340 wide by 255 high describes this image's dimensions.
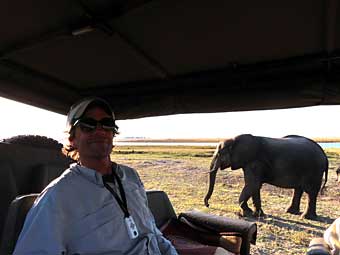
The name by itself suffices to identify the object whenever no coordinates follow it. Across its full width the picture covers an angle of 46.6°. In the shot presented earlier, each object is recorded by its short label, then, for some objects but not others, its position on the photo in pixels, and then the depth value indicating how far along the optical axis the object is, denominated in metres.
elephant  5.95
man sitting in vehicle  1.13
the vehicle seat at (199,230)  2.14
